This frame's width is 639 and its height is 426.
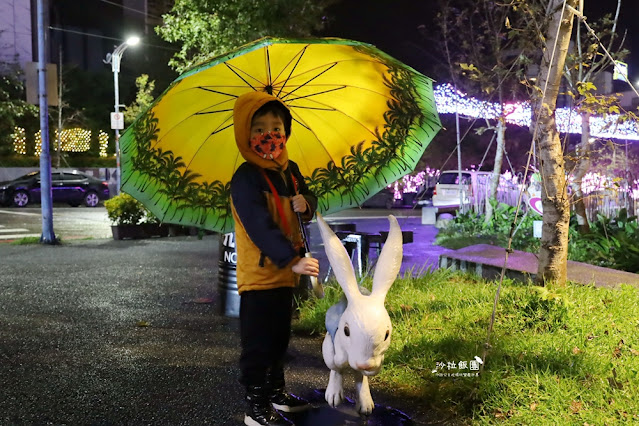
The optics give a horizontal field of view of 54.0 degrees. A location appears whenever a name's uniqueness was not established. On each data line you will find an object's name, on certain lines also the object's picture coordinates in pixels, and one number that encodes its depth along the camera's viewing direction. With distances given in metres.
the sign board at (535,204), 9.51
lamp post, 20.64
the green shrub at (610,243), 7.76
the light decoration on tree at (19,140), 31.23
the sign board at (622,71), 5.39
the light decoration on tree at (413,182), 27.98
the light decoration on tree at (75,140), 33.88
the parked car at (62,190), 23.22
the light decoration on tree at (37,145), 32.03
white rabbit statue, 3.05
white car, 14.41
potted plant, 13.26
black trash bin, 5.87
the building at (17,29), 33.97
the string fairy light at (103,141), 35.56
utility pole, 12.54
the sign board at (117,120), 19.19
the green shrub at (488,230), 10.77
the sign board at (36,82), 12.98
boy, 3.32
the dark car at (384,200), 27.91
